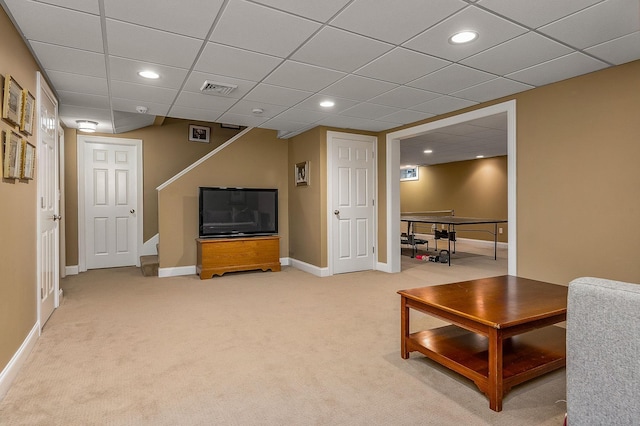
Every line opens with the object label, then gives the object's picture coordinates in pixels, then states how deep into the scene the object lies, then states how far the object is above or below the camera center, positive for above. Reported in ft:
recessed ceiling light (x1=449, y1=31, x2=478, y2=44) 7.82 +3.85
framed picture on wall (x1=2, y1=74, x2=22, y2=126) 6.84 +2.19
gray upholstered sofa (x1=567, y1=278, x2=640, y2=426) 3.70 -1.57
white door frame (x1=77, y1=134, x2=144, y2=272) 18.31 +1.28
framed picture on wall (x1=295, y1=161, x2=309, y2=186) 18.13 +1.89
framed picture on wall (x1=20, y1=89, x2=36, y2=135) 7.88 +2.28
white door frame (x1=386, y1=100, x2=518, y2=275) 12.12 +1.53
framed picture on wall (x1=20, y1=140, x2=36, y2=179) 7.91 +1.17
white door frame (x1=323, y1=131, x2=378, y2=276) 17.33 +0.32
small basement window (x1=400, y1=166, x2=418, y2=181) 37.88 +3.95
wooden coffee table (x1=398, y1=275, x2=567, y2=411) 6.16 -2.26
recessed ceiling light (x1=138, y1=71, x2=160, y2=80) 10.11 +3.88
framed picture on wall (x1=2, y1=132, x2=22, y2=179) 6.95 +1.08
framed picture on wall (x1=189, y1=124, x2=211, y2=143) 21.02 +4.54
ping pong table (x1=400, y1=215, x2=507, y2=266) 21.61 -0.74
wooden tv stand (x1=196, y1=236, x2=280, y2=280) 16.80 -2.19
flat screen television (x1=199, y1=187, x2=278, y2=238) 17.31 -0.11
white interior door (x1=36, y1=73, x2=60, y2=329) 9.72 +0.27
